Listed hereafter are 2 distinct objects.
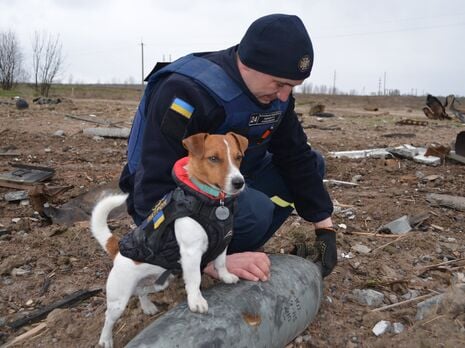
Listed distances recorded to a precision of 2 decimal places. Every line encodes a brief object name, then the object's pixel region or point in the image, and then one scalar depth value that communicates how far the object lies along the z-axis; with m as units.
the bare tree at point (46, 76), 40.12
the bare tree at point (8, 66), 42.03
